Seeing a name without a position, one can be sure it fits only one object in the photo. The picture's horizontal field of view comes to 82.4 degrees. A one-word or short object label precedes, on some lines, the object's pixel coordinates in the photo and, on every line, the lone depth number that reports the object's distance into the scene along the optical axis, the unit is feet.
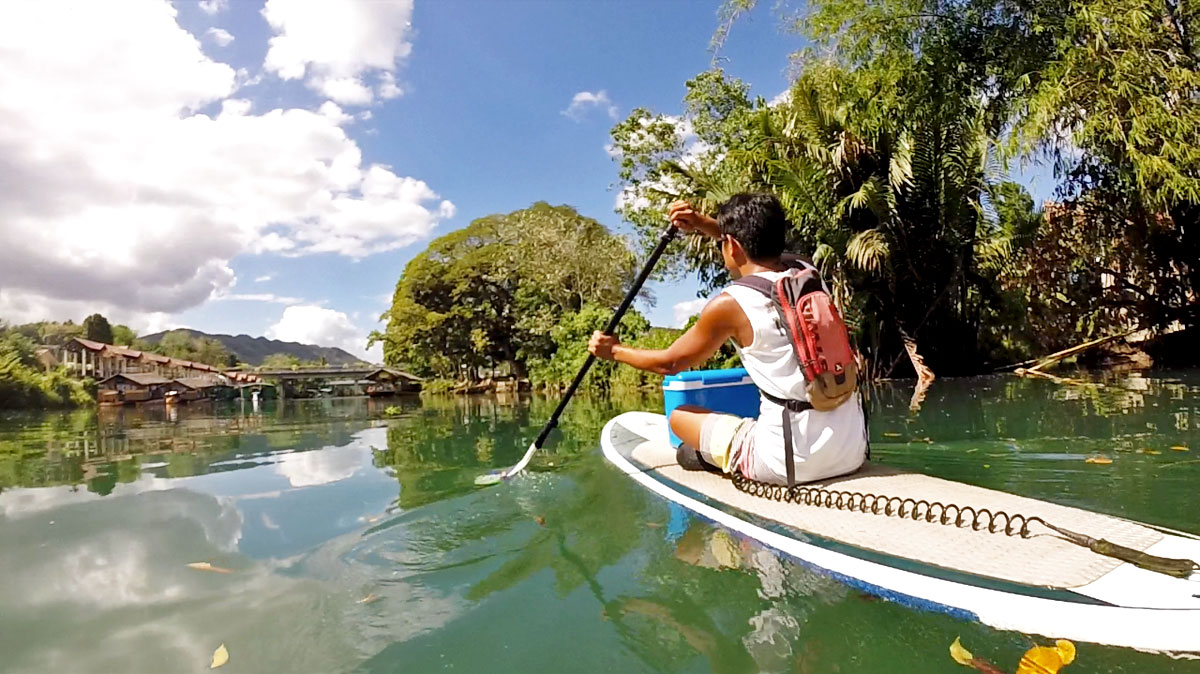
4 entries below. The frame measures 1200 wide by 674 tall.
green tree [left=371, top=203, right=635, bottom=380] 83.87
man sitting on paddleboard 8.14
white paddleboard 4.88
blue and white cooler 12.07
